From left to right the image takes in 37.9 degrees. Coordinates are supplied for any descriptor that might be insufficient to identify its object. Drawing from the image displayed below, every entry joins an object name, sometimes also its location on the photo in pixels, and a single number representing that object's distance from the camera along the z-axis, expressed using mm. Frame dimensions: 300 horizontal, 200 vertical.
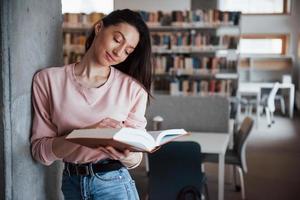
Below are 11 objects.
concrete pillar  1224
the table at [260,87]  8004
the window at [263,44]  10124
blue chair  2801
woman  1330
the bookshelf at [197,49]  6012
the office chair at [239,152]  3664
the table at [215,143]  3225
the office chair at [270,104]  7852
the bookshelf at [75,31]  6465
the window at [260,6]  9953
